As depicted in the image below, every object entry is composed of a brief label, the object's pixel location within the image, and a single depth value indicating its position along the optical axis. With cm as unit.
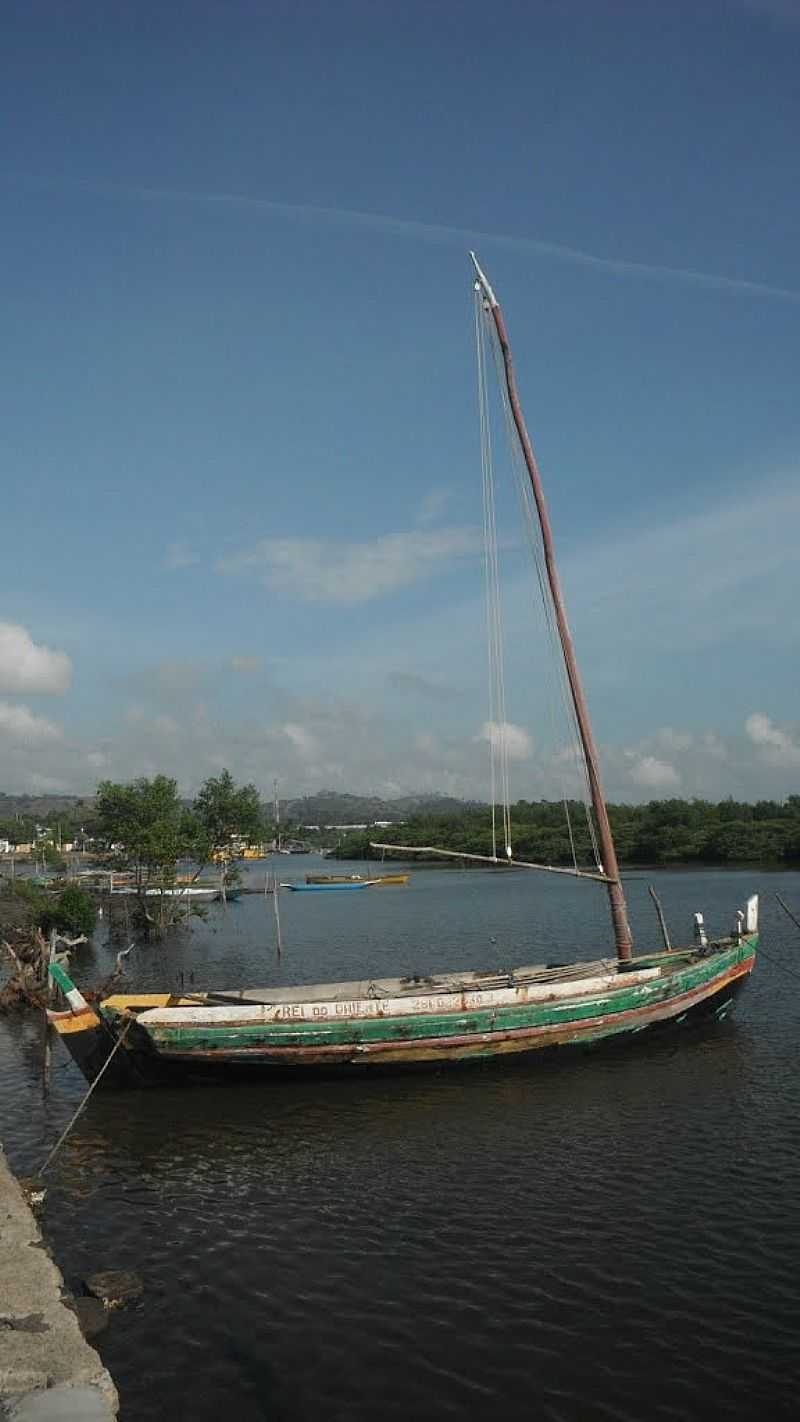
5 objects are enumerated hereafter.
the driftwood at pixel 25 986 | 3403
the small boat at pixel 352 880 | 11112
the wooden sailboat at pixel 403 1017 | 2250
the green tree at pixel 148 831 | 6019
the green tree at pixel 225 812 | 7288
